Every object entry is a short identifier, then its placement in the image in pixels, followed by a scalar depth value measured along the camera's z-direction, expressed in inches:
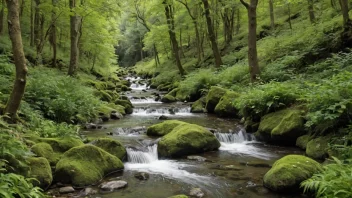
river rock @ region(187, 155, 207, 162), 341.7
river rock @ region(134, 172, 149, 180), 288.4
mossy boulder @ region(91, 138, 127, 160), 331.4
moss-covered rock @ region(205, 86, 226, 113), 596.1
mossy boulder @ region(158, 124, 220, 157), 354.0
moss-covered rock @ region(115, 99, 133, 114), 663.3
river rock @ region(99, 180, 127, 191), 255.6
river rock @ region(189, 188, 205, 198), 248.1
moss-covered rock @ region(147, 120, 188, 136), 425.7
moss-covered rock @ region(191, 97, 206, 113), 636.1
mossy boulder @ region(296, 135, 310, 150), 350.2
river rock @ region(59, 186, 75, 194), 243.9
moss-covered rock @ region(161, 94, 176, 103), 799.2
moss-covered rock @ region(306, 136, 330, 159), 297.0
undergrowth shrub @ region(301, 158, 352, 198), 180.5
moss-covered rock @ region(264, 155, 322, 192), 242.1
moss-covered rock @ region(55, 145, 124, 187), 261.0
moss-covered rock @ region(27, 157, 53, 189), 236.5
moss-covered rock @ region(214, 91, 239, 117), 545.6
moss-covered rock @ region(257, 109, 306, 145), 367.9
